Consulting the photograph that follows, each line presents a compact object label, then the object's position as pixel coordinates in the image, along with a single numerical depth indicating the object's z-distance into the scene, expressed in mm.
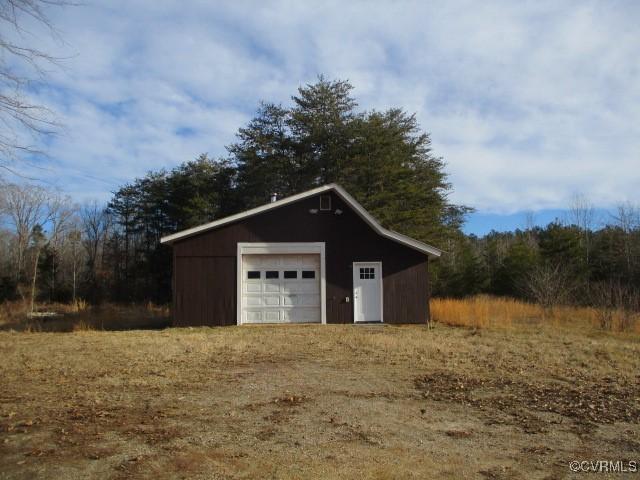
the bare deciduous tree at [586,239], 37722
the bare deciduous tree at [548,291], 20641
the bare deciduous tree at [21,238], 35100
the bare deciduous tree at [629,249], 33469
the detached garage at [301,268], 17359
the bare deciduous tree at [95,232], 41906
